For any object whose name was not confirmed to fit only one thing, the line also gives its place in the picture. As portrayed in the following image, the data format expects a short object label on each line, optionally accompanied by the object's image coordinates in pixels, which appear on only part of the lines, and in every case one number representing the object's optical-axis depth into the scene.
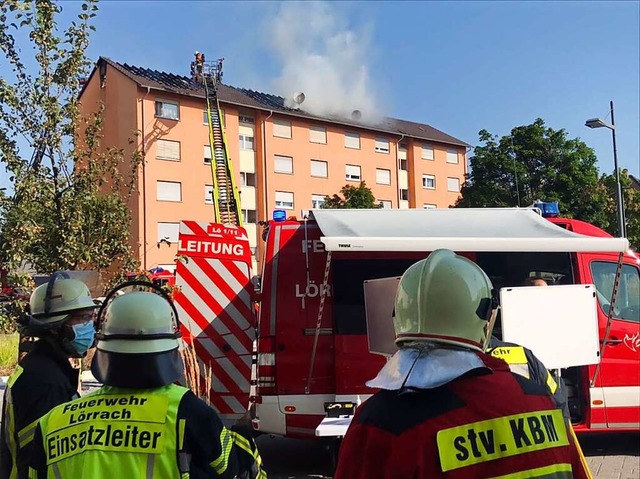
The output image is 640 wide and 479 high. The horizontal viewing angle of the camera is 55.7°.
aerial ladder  31.30
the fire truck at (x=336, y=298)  5.46
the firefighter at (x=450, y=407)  1.35
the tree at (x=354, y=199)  34.53
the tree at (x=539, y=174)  22.86
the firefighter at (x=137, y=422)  1.76
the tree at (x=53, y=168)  8.25
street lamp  14.17
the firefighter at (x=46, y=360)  2.33
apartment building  33.88
